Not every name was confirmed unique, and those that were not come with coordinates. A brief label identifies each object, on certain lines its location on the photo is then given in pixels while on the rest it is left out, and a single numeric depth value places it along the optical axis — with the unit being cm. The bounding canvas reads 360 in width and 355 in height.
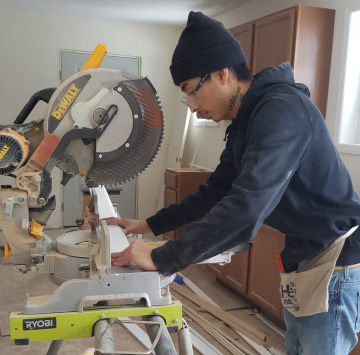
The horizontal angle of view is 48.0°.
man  94
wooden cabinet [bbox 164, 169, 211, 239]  408
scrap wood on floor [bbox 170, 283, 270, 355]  245
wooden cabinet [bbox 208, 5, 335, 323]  264
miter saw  117
